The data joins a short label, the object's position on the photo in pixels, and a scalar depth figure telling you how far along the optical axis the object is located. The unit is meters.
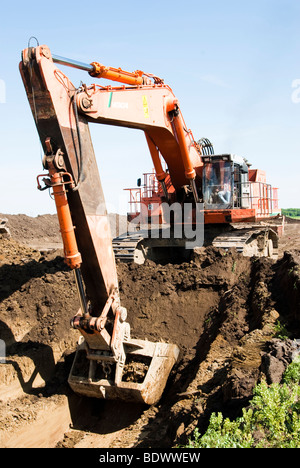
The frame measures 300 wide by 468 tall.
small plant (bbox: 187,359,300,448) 3.48
